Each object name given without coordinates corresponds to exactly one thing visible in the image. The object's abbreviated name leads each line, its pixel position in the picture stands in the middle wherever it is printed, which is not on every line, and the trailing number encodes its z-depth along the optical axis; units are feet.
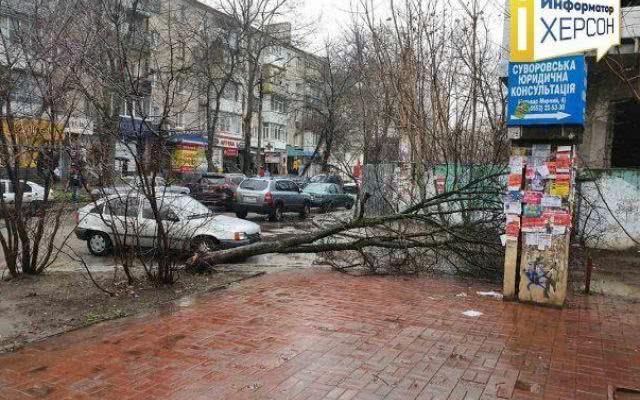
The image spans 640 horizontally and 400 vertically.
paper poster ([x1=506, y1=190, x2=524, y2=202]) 24.02
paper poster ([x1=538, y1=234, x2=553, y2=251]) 23.48
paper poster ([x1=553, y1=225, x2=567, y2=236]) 23.25
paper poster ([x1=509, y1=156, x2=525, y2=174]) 24.12
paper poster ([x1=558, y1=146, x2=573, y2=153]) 23.12
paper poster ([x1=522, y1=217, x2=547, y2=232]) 23.61
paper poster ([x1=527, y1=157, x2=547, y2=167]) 23.64
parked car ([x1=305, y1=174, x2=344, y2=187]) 111.96
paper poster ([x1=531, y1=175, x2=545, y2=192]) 23.67
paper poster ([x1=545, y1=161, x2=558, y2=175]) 23.40
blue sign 22.30
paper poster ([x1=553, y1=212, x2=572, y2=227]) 23.24
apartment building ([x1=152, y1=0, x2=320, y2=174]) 112.98
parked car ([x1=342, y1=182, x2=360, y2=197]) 106.51
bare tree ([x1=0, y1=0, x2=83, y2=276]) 25.93
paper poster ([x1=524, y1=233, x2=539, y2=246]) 23.73
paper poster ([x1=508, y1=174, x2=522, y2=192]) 24.11
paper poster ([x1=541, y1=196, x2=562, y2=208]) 23.26
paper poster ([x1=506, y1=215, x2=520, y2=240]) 24.12
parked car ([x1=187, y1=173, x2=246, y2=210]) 74.49
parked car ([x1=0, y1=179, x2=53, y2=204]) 29.21
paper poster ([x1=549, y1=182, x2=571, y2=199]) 23.14
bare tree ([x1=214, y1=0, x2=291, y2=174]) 113.39
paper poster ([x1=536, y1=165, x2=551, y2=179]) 23.52
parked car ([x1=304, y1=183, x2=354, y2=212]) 83.09
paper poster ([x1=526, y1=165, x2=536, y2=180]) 23.81
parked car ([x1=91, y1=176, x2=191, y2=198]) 26.30
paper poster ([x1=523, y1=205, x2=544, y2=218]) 23.65
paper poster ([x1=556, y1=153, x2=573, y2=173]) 23.17
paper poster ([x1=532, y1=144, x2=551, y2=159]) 23.58
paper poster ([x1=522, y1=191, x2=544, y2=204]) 23.65
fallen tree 30.04
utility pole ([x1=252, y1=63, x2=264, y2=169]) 122.42
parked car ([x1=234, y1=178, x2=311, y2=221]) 68.18
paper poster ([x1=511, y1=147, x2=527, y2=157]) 24.13
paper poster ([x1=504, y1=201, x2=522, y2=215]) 24.02
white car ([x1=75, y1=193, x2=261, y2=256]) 28.08
